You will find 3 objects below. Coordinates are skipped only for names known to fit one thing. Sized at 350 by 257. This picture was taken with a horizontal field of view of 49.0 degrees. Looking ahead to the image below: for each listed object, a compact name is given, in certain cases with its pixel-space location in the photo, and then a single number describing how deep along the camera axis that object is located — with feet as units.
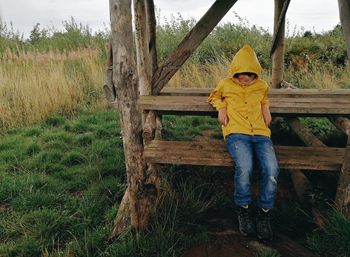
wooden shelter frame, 8.70
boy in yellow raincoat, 9.38
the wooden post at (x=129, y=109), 8.58
